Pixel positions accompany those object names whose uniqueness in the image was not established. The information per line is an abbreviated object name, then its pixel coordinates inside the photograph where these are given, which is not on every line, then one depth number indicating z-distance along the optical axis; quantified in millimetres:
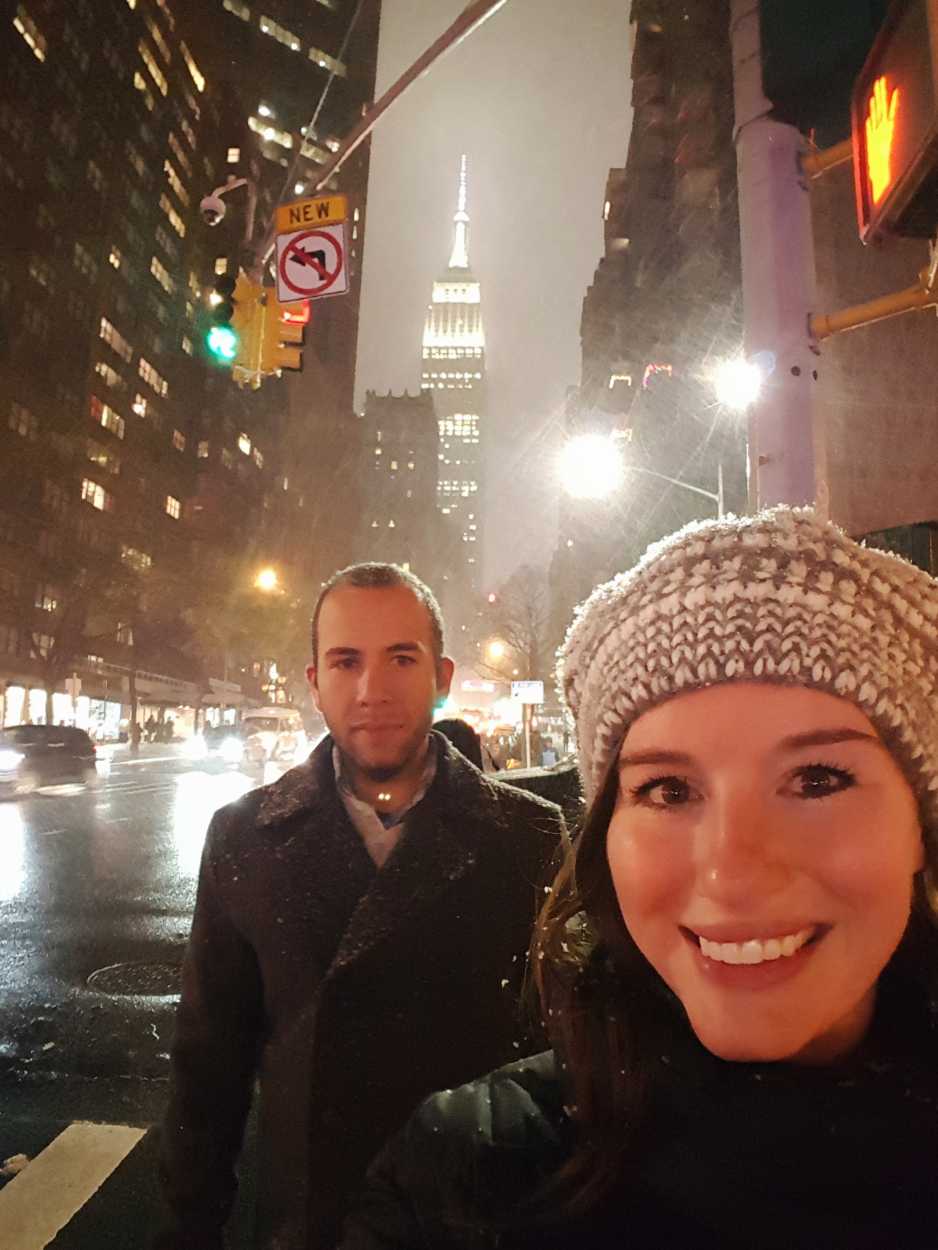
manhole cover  6488
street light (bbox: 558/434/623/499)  14867
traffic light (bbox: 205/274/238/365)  9773
